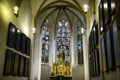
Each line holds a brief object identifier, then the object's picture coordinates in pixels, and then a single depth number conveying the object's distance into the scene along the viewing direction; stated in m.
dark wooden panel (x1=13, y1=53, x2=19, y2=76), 4.50
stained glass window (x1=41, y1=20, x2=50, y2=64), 9.42
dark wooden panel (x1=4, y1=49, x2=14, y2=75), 3.99
